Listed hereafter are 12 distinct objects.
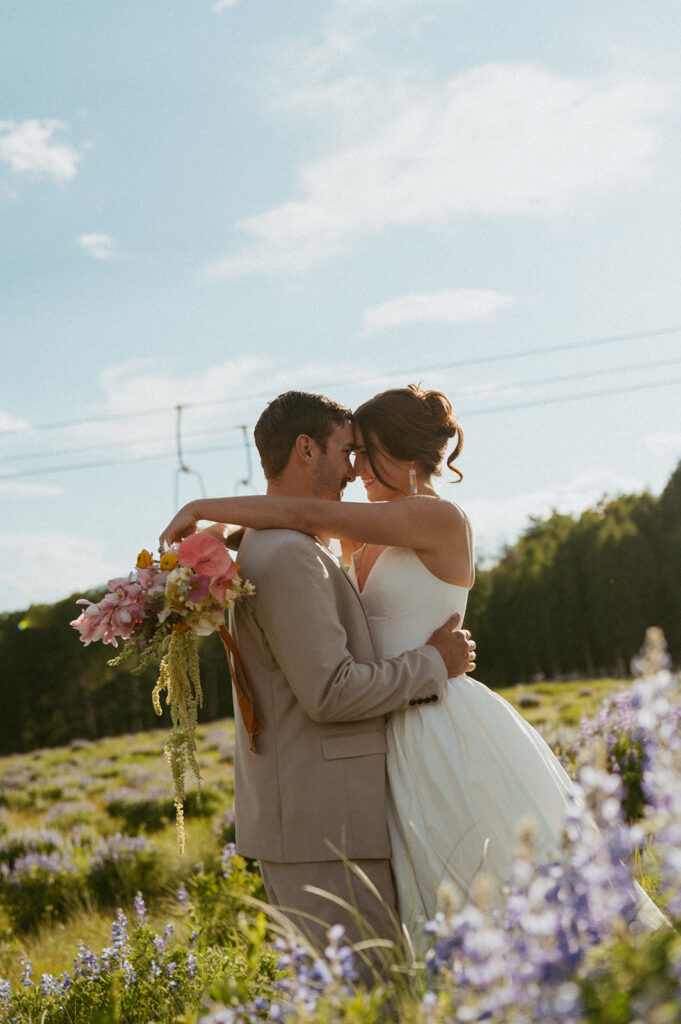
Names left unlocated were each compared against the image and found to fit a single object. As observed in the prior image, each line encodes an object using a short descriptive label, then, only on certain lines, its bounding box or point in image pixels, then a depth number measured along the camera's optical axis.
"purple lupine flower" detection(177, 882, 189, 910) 6.05
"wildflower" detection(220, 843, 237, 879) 6.18
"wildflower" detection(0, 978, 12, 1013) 4.09
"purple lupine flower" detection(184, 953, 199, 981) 3.80
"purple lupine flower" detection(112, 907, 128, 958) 4.18
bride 3.29
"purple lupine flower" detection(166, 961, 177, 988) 3.89
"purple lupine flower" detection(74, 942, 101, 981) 4.14
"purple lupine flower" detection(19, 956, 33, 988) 4.38
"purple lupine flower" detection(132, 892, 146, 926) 5.09
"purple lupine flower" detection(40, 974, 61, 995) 4.16
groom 3.22
